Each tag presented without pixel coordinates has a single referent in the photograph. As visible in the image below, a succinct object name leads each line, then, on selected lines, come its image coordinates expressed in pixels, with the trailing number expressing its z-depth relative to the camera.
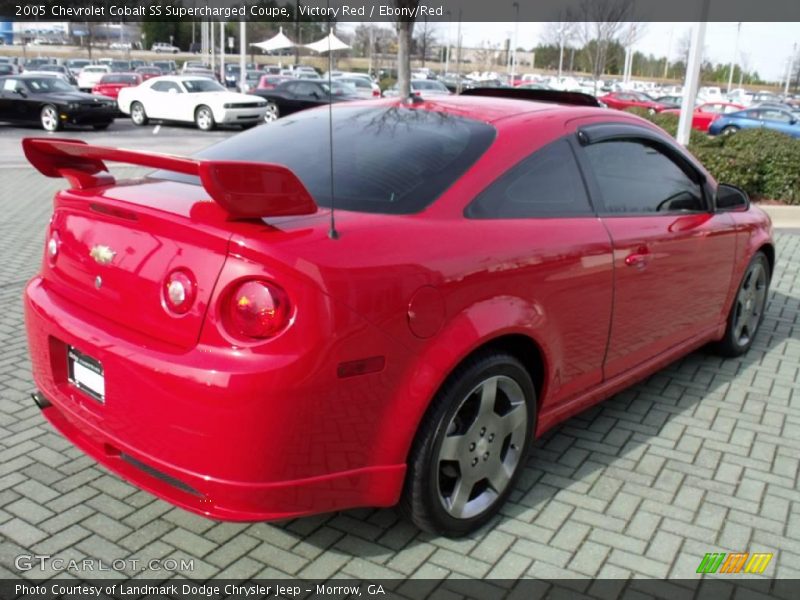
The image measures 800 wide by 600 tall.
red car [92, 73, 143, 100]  29.44
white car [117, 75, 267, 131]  22.39
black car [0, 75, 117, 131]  21.00
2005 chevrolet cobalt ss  2.38
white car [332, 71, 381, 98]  29.17
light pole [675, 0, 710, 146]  12.15
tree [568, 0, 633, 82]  40.19
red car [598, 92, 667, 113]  31.09
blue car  23.88
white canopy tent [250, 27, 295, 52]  34.09
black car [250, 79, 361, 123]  24.31
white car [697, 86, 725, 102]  40.56
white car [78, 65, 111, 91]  34.59
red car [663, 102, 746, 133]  25.84
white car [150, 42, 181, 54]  80.49
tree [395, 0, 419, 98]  13.66
